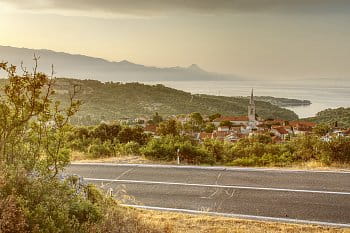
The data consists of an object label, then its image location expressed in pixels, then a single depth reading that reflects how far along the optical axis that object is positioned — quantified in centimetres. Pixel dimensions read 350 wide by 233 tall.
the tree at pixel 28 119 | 617
